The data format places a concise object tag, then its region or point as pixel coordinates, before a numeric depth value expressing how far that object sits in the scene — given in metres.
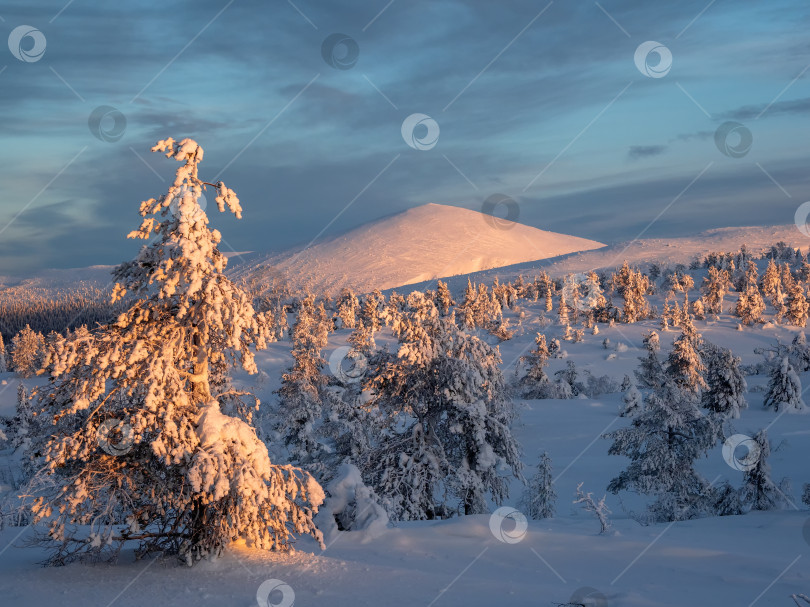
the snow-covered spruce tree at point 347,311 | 108.06
